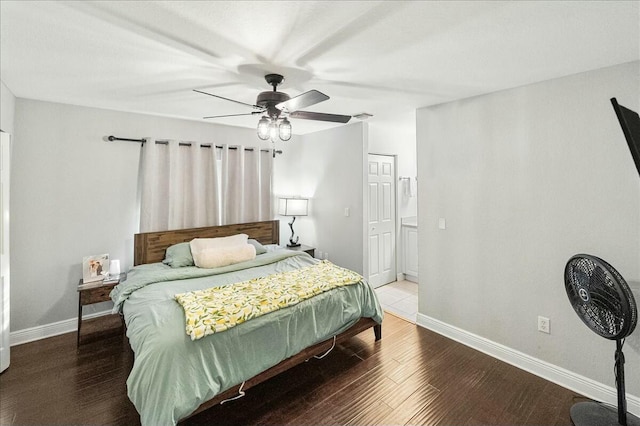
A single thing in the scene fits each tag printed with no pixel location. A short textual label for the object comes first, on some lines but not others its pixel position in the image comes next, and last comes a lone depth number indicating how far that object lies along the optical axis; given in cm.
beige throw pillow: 314
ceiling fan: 204
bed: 165
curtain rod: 329
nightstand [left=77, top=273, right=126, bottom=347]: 281
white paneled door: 433
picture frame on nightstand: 306
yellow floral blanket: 188
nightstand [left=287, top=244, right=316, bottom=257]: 428
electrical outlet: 238
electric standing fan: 160
